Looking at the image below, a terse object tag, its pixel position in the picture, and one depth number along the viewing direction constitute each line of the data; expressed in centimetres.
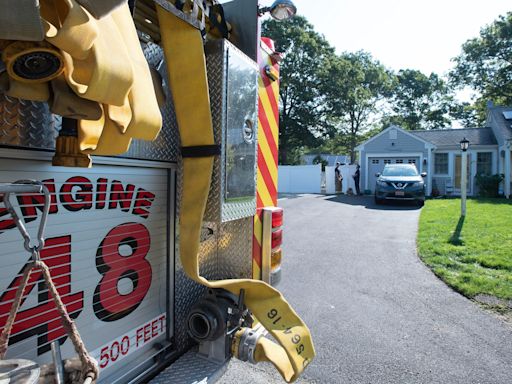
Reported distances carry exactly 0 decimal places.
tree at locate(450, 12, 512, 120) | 3216
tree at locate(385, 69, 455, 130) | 4797
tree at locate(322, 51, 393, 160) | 3481
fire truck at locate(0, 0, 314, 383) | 112
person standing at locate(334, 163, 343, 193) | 2414
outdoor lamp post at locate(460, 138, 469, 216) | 1105
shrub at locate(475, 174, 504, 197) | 2056
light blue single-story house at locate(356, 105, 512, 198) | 2278
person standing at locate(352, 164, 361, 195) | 2338
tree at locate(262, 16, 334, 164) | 3412
